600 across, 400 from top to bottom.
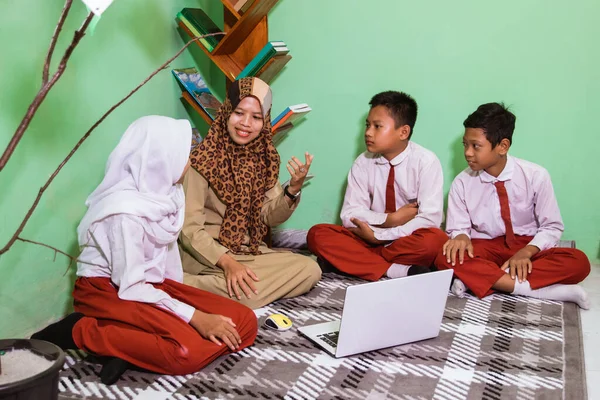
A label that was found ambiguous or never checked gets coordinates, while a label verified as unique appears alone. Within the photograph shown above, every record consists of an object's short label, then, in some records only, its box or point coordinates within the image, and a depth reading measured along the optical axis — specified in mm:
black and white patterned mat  1674
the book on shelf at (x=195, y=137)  2766
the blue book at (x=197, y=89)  2783
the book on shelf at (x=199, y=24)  2752
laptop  1781
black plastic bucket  1169
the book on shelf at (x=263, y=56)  2727
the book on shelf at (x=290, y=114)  2801
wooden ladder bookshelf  2754
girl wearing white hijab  1734
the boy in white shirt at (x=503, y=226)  2475
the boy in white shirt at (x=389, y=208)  2664
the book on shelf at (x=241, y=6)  2773
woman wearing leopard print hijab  2289
